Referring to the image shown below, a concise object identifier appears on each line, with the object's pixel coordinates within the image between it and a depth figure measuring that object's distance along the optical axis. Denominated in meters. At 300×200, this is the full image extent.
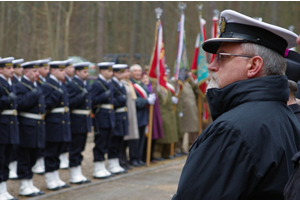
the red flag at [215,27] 12.98
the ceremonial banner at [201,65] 12.71
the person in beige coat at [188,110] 13.02
